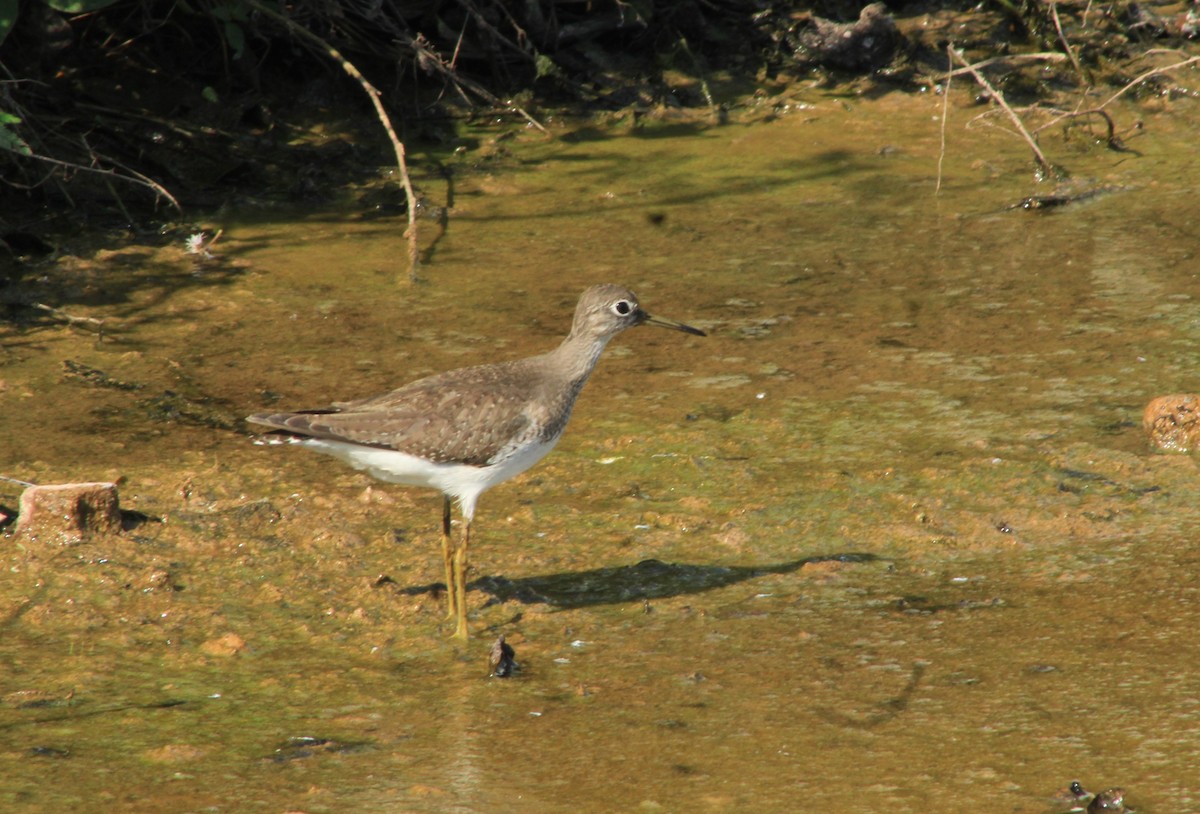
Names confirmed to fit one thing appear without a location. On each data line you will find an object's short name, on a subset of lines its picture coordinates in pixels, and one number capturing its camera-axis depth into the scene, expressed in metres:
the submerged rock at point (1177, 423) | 11.30
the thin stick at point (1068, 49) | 18.89
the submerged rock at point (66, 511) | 10.19
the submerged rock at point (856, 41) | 20.77
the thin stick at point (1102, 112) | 17.37
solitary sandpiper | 9.80
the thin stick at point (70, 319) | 13.67
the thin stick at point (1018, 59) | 17.70
